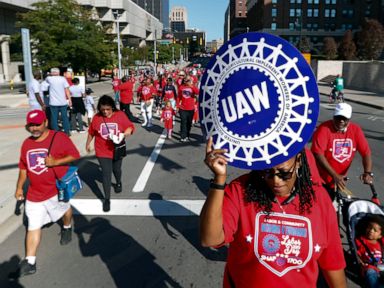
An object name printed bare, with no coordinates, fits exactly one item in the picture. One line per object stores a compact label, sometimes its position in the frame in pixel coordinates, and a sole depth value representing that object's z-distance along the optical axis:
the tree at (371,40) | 53.50
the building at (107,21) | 52.25
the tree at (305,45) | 61.93
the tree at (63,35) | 37.16
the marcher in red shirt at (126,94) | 14.97
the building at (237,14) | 178.12
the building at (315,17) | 107.69
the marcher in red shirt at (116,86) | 19.67
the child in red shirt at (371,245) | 3.80
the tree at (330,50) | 60.78
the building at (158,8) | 149.07
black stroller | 3.93
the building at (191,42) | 135.35
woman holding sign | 1.95
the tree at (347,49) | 57.56
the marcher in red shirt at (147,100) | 14.43
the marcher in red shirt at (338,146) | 4.31
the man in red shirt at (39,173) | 4.20
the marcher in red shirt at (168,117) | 12.26
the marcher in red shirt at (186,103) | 11.53
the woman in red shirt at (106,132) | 6.01
